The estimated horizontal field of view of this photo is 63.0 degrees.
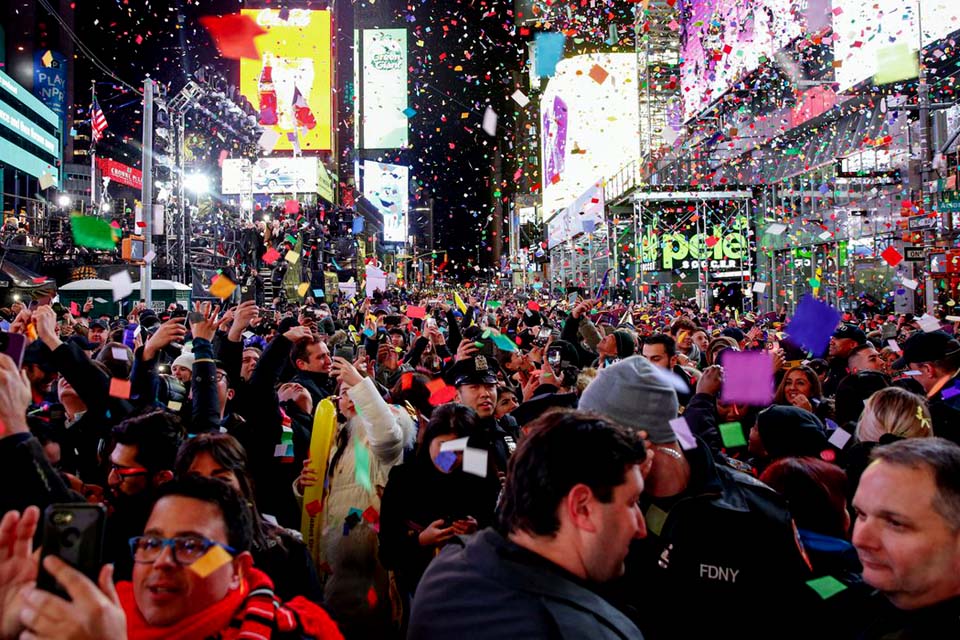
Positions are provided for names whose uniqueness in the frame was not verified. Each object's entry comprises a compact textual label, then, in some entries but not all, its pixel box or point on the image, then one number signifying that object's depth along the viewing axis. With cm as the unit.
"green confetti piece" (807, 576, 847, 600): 246
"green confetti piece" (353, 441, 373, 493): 411
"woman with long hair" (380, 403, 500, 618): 348
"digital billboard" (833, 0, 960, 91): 1970
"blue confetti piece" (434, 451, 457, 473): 354
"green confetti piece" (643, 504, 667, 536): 266
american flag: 3164
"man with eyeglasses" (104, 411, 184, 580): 315
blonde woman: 366
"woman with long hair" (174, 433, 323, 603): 274
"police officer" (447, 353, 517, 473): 395
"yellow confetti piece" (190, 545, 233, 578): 209
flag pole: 3242
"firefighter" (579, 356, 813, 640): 244
